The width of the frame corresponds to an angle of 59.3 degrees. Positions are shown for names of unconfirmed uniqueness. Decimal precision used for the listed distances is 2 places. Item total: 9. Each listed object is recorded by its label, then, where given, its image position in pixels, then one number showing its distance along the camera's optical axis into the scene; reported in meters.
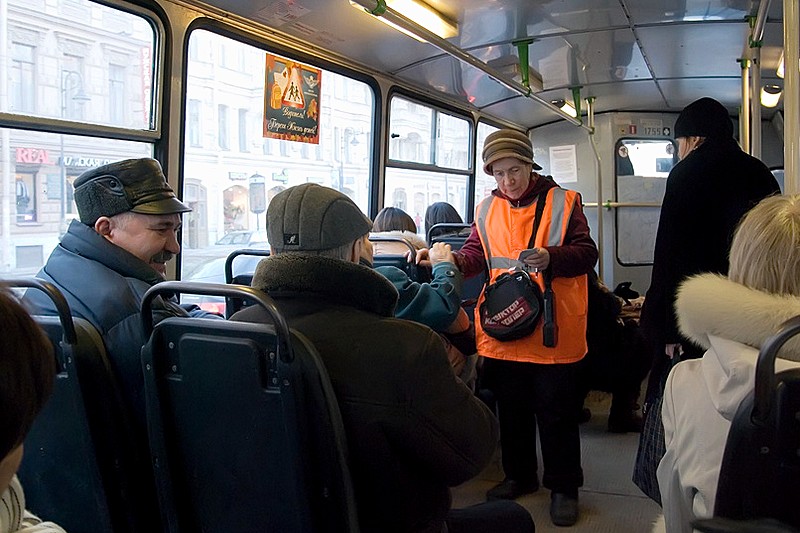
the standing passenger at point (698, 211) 2.45
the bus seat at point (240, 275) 2.93
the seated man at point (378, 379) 1.37
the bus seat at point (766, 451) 1.08
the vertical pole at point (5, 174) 2.38
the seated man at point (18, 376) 0.67
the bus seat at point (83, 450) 1.53
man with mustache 1.65
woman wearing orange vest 2.68
